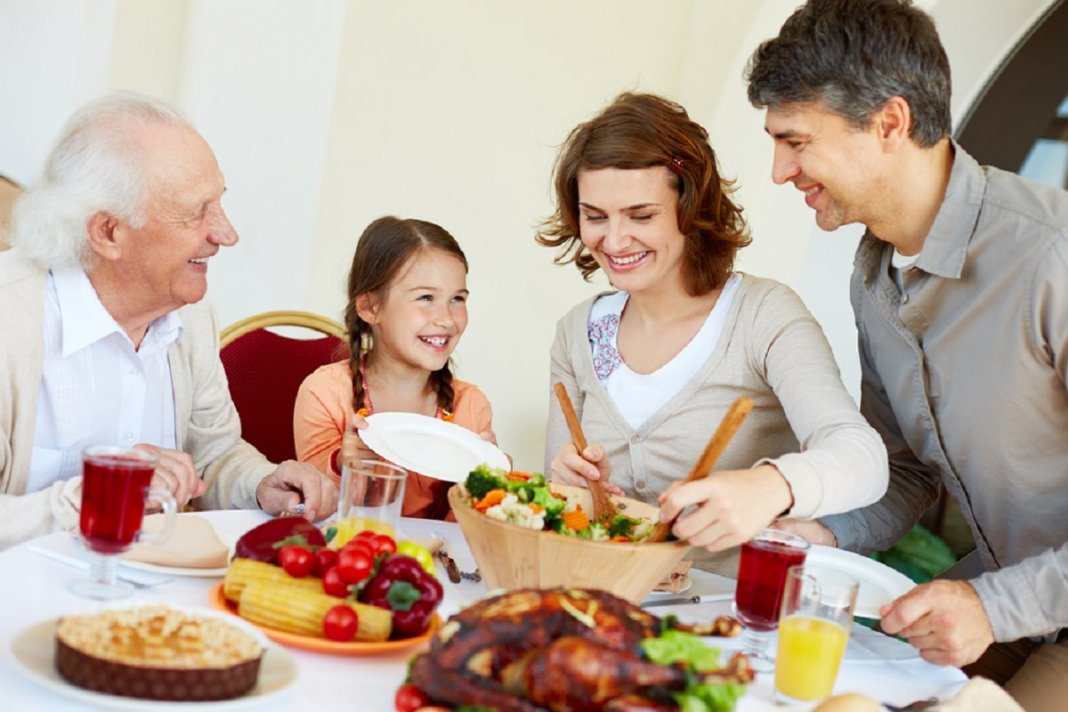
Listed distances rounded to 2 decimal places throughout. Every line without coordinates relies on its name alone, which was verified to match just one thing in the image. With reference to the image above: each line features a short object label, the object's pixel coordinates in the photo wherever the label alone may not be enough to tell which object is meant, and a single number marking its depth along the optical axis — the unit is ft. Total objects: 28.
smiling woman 7.72
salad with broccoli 5.03
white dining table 3.75
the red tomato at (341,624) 4.29
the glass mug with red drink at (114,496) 4.47
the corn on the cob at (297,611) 4.38
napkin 5.11
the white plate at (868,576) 5.73
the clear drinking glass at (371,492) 5.27
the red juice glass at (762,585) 4.99
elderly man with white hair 6.52
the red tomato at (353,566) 4.46
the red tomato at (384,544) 4.67
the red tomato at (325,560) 4.61
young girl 9.02
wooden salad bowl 4.67
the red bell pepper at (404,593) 4.43
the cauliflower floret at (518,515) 4.98
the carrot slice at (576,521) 5.31
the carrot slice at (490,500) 5.17
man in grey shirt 6.59
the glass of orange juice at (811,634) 4.37
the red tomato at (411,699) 3.56
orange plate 4.28
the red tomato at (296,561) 4.59
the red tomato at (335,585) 4.48
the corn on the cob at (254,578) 4.56
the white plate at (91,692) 3.49
